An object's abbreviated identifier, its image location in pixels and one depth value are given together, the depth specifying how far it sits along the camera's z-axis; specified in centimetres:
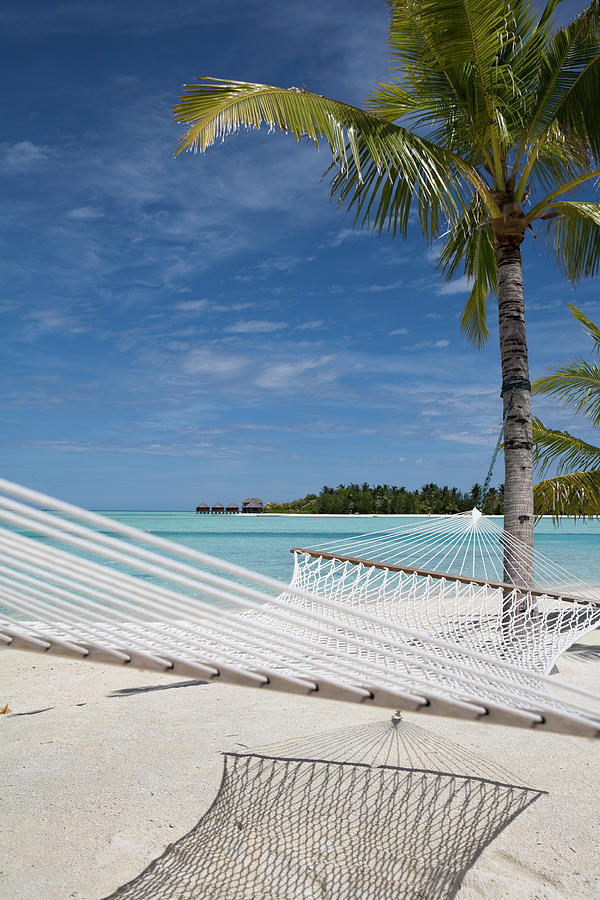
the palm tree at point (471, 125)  352
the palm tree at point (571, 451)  567
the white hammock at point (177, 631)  105
